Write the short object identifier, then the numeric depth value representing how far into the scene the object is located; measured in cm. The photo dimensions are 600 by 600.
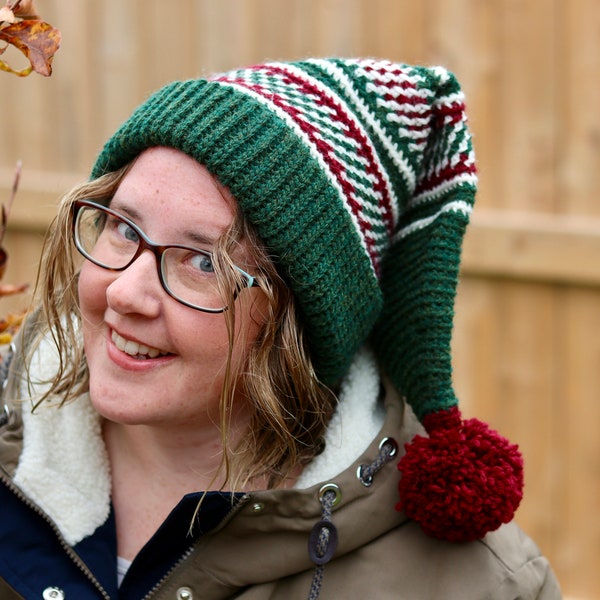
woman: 145
